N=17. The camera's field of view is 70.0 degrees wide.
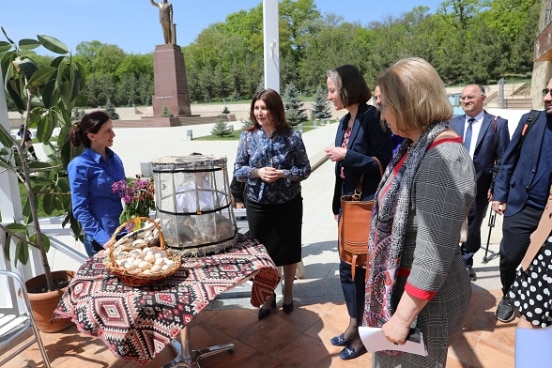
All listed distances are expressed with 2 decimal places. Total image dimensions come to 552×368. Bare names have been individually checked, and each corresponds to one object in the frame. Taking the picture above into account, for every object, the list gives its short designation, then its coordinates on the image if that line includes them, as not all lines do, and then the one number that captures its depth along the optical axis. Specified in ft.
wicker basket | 5.34
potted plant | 8.15
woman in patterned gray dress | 3.72
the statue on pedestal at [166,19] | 85.76
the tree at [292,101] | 83.59
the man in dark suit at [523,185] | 8.05
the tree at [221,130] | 63.93
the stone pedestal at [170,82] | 87.86
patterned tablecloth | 5.07
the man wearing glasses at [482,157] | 10.88
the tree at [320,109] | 102.01
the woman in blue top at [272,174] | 8.64
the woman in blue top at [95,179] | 7.95
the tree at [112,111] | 123.44
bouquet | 6.82
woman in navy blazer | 7.18
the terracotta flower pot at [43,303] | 8.79
